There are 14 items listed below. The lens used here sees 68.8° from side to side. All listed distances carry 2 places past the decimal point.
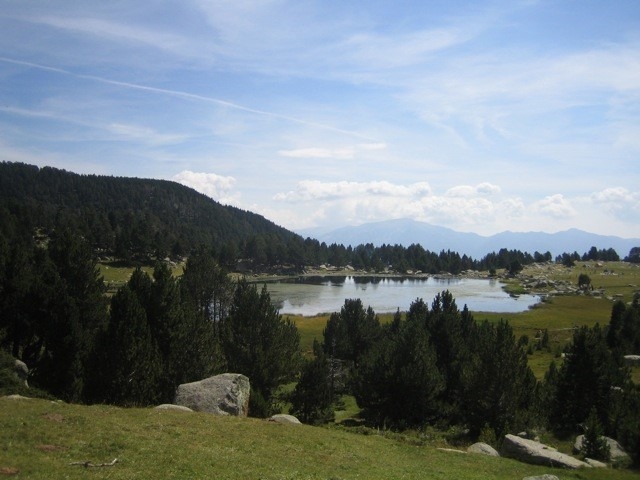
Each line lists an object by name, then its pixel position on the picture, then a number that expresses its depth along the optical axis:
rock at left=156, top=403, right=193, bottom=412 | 29.14
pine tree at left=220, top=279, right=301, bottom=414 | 45.28
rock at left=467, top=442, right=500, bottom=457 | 28.92
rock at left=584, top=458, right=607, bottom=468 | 26.78
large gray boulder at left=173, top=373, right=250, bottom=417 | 31.20
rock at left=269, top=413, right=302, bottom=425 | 30.85
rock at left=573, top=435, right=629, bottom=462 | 28.42
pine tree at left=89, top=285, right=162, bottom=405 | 33.16
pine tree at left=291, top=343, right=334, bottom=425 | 42.00
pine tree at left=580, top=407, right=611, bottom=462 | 28.33
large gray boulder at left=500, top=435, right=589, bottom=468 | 26.66
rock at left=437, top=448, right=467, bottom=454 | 27.92
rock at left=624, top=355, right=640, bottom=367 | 56.75
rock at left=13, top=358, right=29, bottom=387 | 34.94
